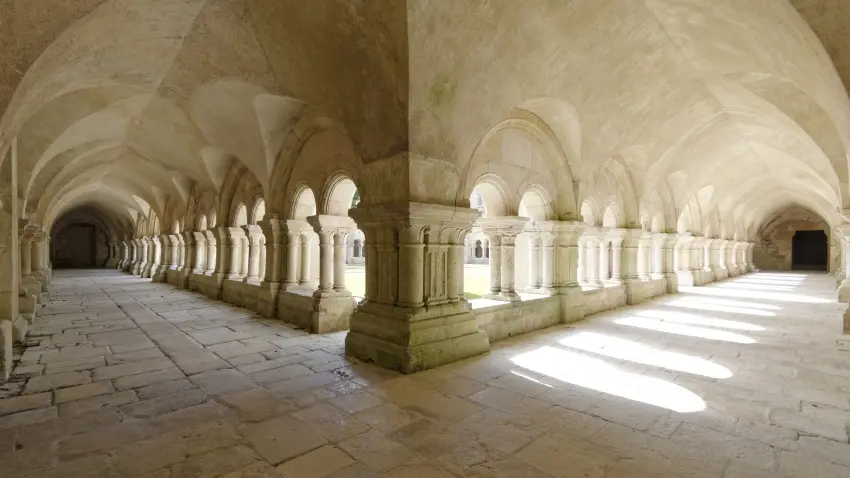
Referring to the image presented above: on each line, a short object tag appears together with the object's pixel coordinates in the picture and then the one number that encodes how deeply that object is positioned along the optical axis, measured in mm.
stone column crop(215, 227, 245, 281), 9297
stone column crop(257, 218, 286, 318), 7016
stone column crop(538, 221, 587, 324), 6633
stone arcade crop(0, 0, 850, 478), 2600
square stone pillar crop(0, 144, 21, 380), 4641
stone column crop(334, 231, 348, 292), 6199
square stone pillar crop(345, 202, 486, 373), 4180
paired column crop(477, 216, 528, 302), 5914
